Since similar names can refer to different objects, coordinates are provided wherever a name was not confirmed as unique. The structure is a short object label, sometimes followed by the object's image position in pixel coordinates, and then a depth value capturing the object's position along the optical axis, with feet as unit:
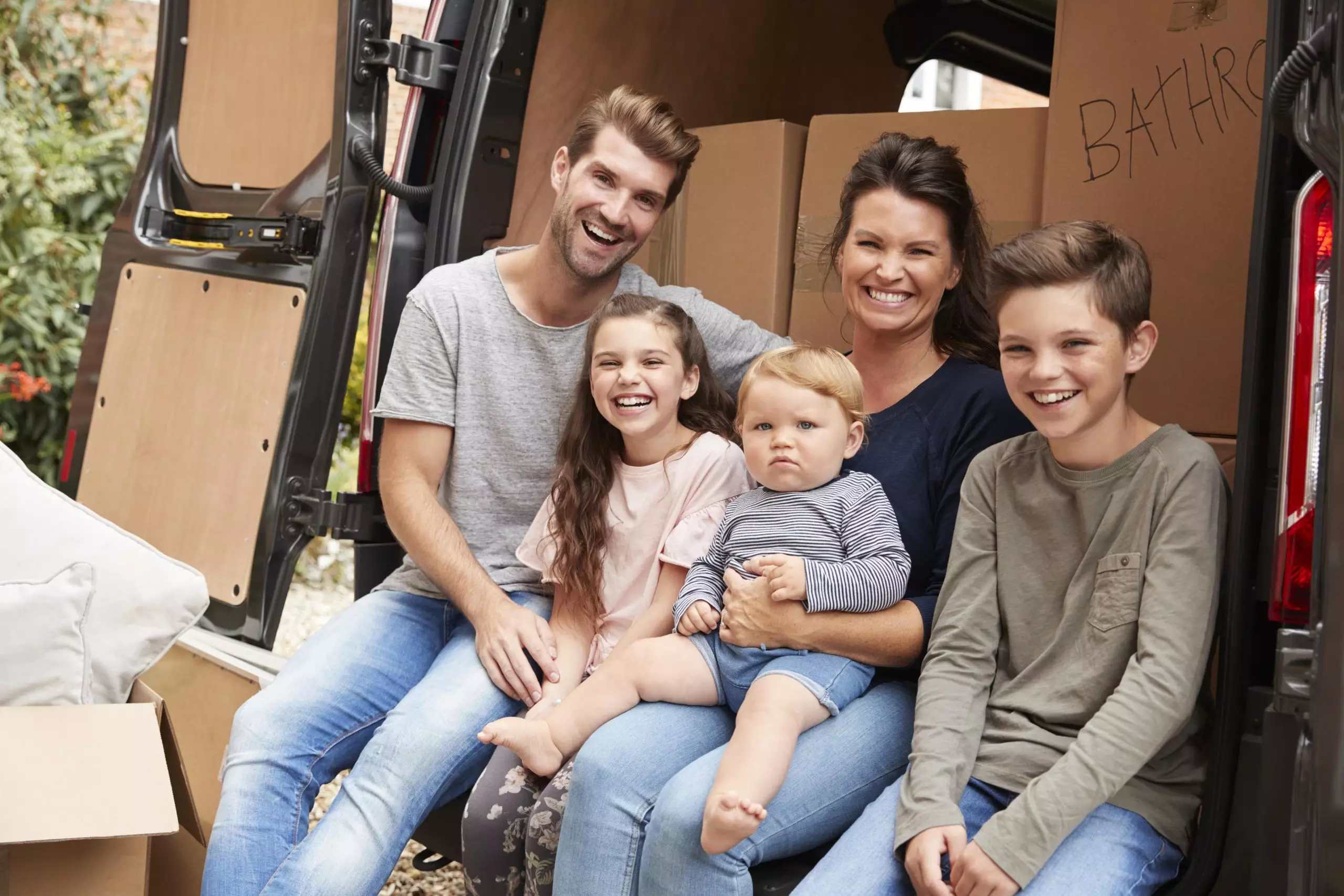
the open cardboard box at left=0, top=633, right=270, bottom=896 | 4.90
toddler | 5.63
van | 4.23
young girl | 6.63
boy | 4.65
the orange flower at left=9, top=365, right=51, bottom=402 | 16.35
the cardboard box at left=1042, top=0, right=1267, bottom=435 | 6.58
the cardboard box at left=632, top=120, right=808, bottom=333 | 8.65
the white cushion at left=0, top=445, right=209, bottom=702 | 5.79
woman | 5.25
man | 6.56
